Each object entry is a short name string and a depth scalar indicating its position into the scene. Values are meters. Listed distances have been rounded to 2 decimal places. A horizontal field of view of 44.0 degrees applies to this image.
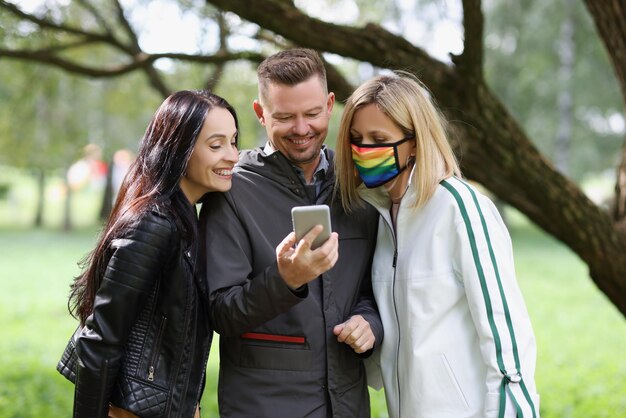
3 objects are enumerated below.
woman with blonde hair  2.45
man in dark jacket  2.59
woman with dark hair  2.41
